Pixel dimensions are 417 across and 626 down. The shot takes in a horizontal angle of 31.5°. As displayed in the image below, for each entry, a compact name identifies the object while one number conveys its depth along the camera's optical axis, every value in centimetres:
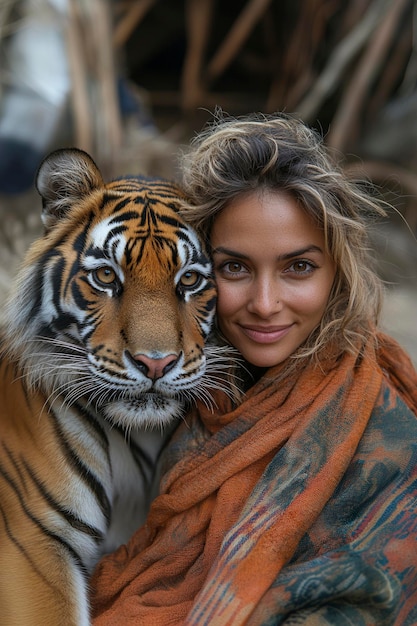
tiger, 143
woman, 124
